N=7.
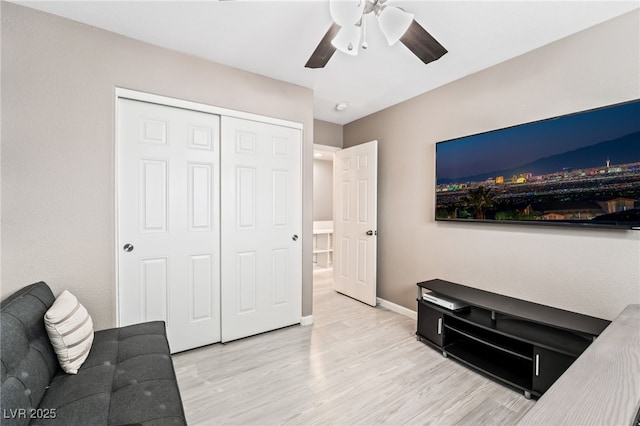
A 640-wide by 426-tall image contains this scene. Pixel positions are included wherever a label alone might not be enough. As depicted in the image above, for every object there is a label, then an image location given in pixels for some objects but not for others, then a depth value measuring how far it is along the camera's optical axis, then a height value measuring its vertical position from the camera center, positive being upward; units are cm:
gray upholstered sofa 111 -82
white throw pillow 143 -66
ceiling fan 144 +102
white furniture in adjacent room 589 -74
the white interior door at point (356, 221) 359 -14
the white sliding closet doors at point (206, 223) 224 -12
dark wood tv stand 178 -87
